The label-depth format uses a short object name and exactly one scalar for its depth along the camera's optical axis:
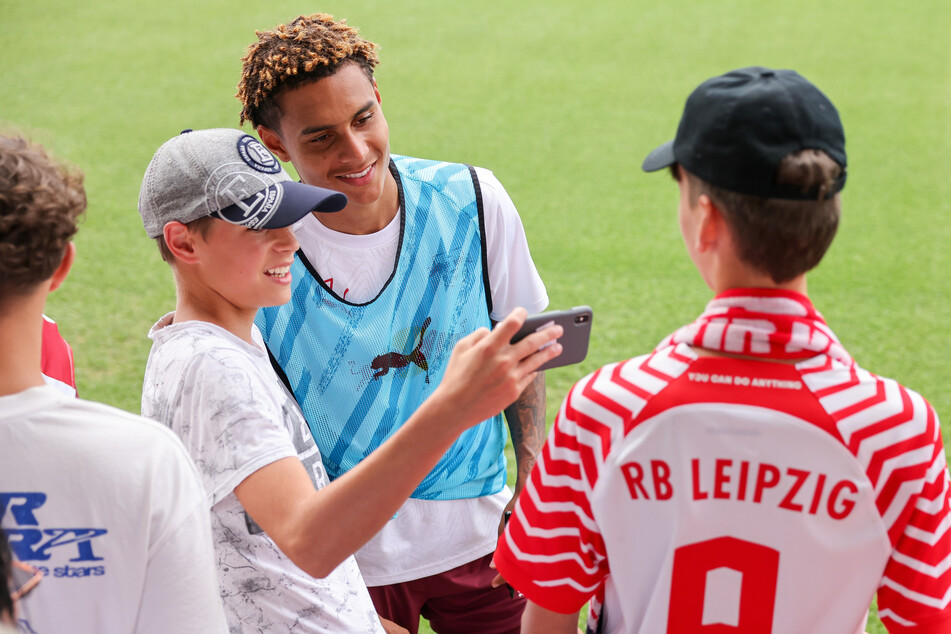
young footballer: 5.32
